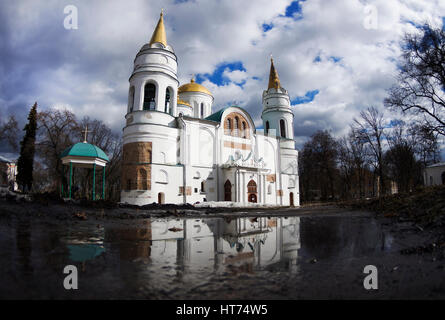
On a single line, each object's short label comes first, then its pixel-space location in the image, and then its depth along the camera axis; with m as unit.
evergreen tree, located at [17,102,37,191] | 31.47
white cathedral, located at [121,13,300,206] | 25.67
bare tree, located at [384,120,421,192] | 33.91
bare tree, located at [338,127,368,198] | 37.47
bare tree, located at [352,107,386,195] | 29.39
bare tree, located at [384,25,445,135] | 17.56
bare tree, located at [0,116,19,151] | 26.25
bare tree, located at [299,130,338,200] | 39.84
